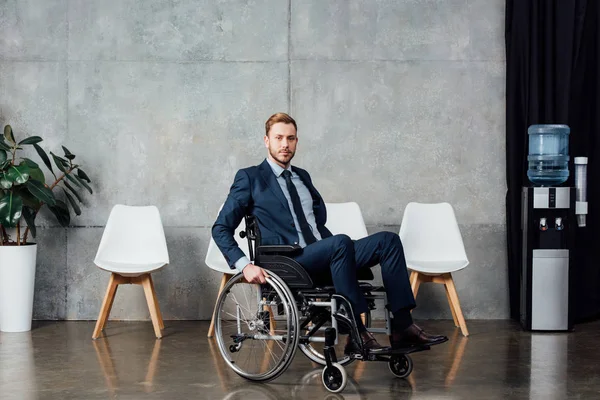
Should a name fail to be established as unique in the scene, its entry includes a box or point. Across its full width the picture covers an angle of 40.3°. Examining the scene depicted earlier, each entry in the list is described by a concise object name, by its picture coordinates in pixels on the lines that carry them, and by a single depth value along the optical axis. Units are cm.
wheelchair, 355
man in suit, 358
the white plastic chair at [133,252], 516
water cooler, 530
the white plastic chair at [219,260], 519
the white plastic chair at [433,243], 529
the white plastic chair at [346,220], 545
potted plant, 520
